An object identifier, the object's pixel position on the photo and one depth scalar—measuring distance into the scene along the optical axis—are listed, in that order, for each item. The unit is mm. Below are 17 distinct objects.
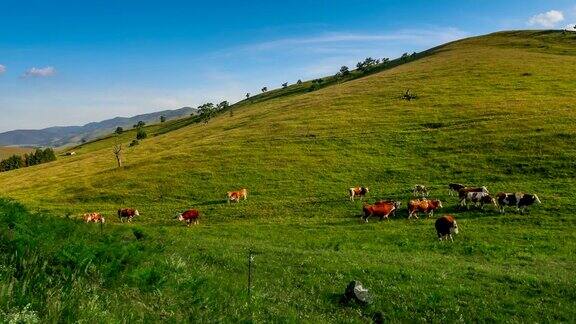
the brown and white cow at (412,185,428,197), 46125
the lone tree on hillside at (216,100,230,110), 181800
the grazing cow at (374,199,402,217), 40838
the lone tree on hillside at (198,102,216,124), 160000
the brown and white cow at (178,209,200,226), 44062
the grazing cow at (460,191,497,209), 39625
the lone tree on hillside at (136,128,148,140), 154900
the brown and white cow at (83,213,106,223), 46219
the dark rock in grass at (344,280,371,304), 15570
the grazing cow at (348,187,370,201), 47938
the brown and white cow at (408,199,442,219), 39188
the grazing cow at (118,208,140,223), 48000
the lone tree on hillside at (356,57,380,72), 176875
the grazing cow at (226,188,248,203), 50906
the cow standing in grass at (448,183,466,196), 44938
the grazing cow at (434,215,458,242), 31203
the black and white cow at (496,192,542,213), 38344
